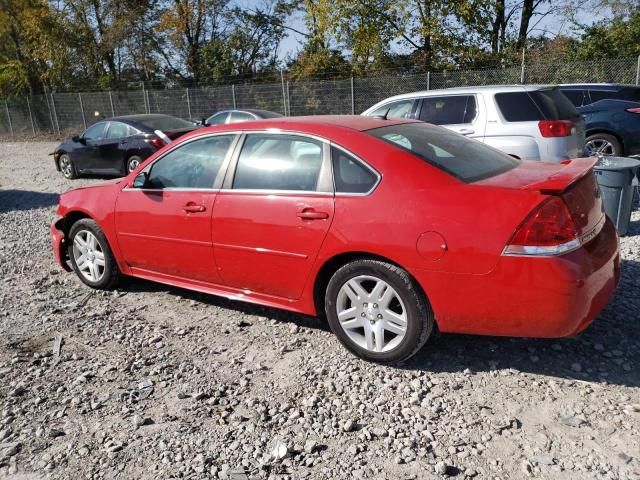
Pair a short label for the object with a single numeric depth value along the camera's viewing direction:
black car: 11.67
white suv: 7.06
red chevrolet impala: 3.05
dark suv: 9.72
